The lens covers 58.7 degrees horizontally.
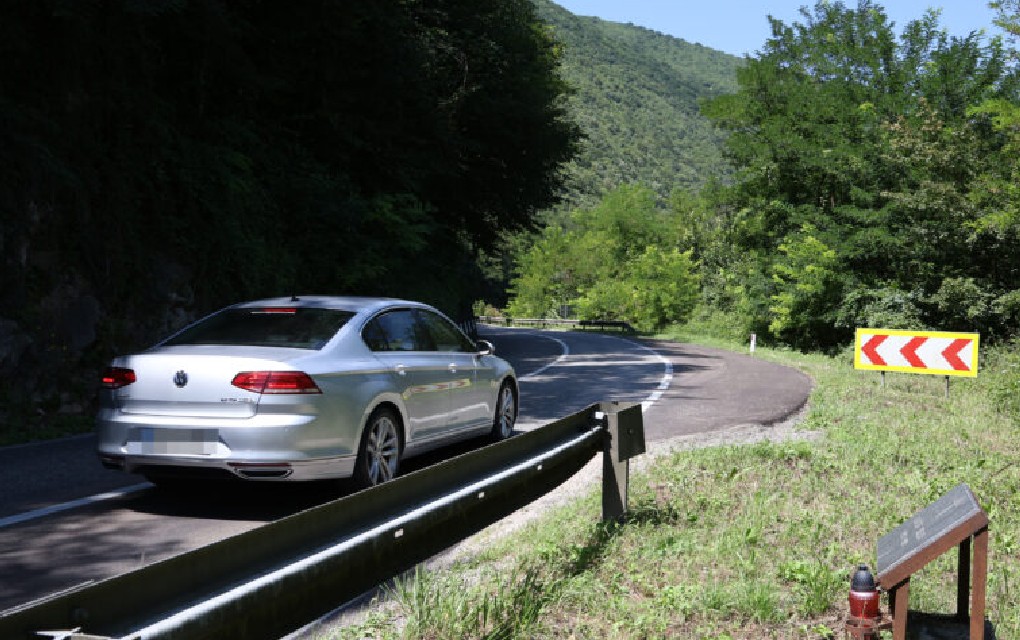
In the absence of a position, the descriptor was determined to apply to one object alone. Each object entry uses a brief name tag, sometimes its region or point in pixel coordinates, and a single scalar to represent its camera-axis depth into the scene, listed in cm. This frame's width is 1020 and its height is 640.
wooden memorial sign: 345
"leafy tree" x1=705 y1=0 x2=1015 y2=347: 2800
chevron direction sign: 1314
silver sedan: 596
